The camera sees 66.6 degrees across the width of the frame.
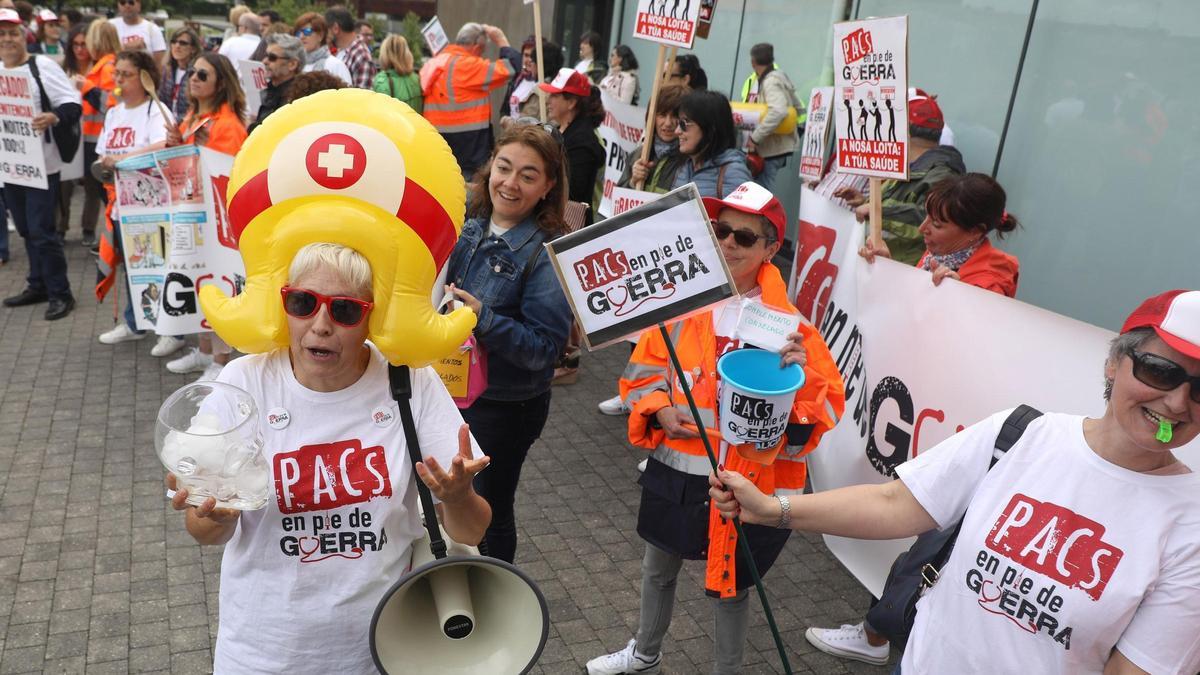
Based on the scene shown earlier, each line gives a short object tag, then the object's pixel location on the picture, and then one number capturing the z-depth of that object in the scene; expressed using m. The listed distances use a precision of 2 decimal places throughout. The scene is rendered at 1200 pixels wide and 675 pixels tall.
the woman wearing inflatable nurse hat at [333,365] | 2.05
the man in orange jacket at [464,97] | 8.89
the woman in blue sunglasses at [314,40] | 10.37
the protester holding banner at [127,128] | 6.25
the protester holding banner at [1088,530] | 1.87
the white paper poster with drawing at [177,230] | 5.74
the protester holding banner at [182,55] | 8.65
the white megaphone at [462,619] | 2.13
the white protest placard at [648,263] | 2.45
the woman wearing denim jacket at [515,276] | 3.31
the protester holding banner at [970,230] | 4.00
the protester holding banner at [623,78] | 9.77
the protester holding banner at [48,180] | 6.82
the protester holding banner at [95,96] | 8.52
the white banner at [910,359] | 3.29
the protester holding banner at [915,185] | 5.05
